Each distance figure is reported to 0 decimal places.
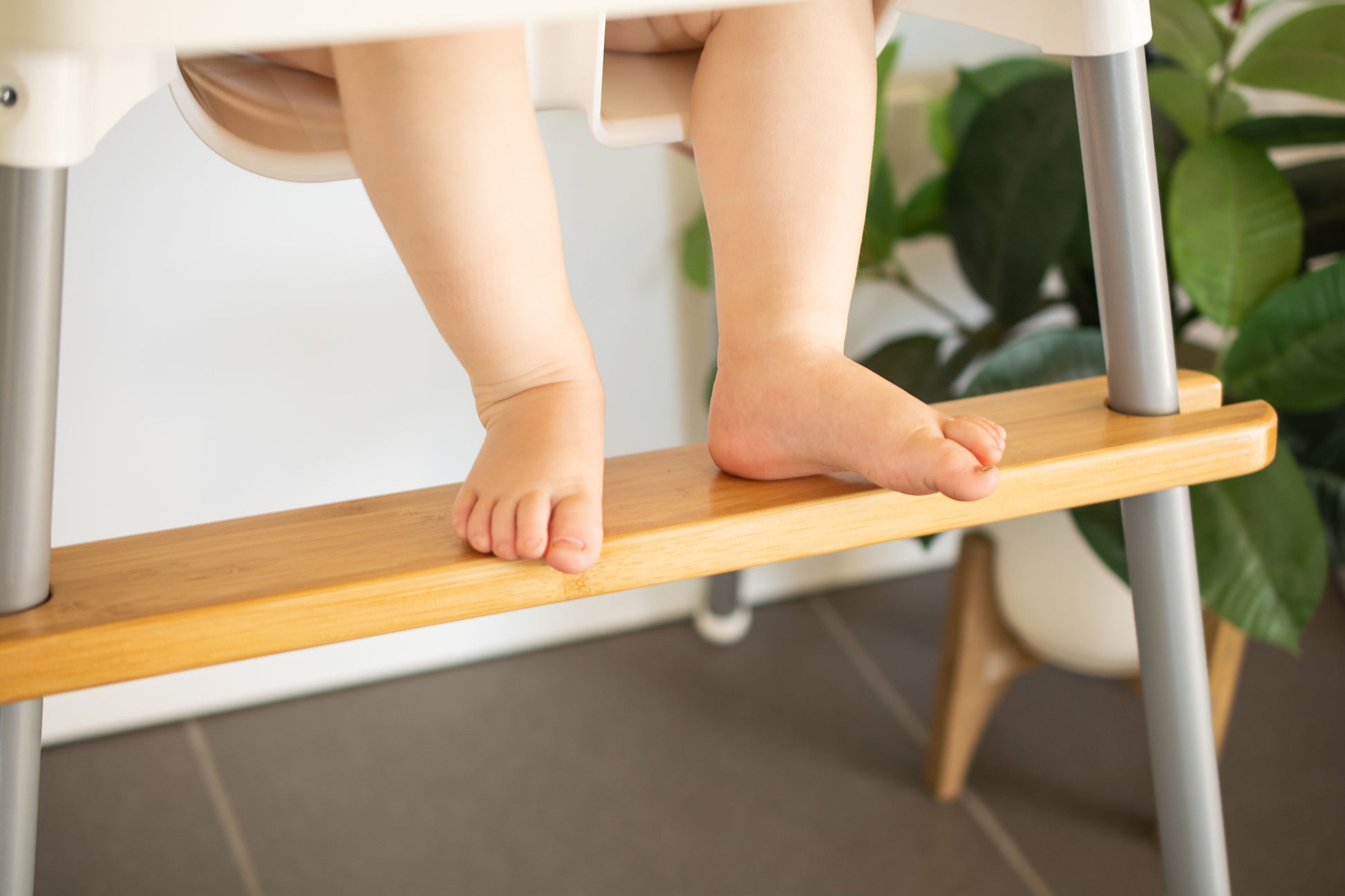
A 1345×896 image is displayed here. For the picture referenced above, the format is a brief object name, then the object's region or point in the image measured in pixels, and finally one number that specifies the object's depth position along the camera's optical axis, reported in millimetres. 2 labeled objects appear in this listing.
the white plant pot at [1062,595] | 979
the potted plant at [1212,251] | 786
